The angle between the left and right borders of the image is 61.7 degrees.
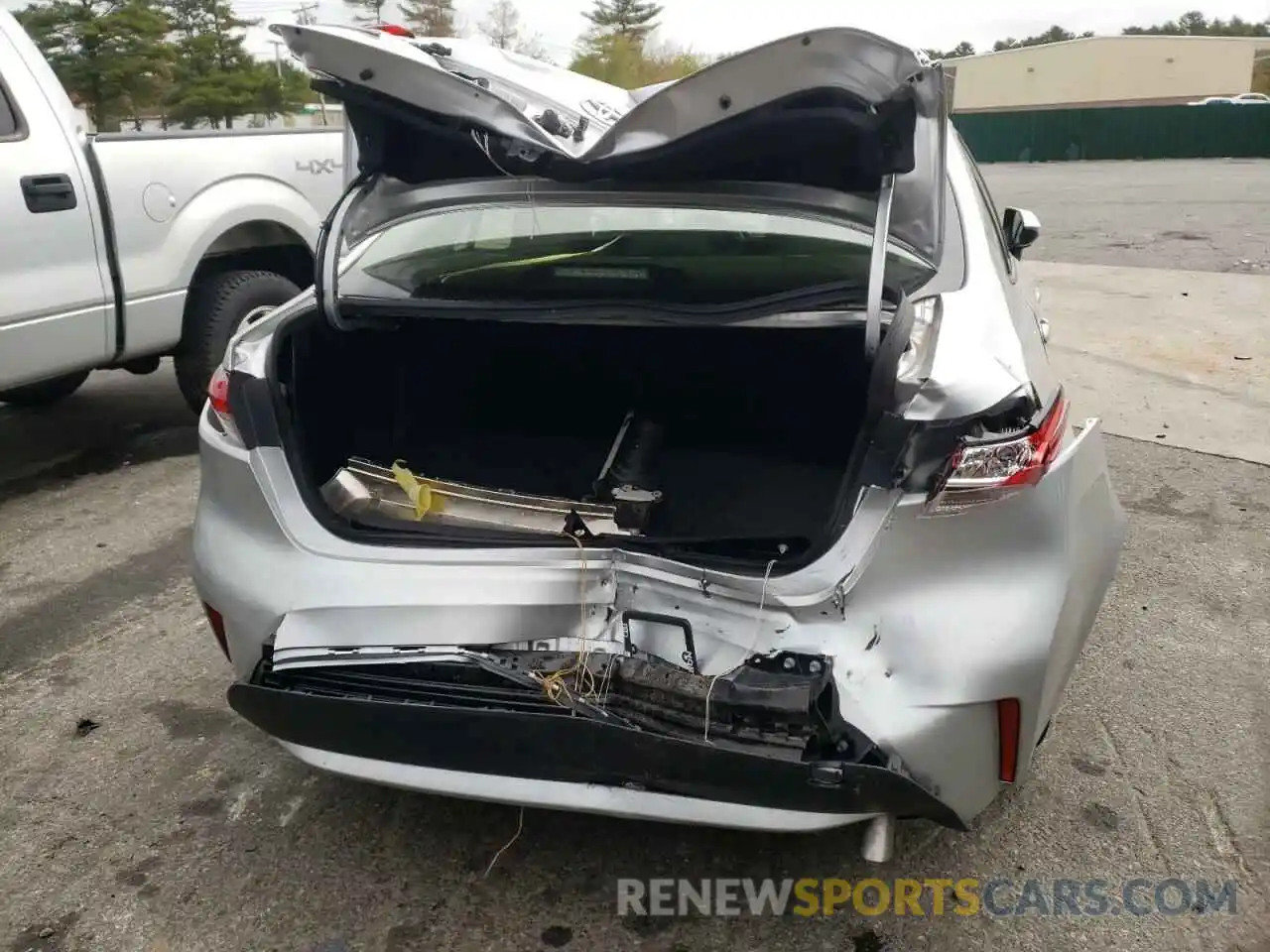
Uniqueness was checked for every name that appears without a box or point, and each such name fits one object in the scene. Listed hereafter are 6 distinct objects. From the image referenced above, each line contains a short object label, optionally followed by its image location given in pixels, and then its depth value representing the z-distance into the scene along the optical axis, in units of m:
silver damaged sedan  1.87
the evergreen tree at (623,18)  59.25
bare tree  47.43
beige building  56.09
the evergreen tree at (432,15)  52.18
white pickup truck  4.28
